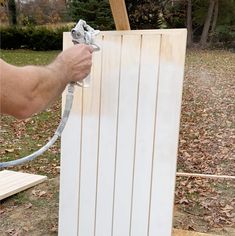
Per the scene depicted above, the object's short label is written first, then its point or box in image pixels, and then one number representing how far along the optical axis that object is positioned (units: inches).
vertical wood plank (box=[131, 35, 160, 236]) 54.7
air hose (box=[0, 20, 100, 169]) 47.9
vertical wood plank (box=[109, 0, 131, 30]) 52.9
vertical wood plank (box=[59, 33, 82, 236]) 61.4
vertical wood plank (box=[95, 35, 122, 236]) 57.1
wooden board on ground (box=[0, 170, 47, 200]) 94.1
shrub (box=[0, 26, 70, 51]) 256.4
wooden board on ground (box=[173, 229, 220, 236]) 74.0
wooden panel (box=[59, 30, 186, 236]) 54.6
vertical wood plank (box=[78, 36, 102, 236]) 58.8
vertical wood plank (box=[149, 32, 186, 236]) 53.5
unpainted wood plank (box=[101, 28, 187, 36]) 52.9
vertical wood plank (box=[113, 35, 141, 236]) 55.9
